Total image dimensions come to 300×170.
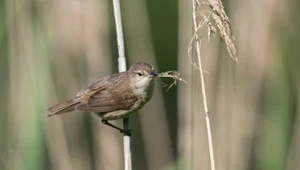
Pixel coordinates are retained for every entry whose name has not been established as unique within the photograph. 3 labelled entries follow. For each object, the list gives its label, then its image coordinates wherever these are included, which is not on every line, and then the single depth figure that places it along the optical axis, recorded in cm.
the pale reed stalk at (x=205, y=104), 490
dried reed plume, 491
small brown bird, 504
